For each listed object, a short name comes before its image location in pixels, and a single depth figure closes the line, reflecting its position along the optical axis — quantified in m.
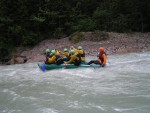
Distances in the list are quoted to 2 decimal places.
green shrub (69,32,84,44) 25.26
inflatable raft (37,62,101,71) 16.09
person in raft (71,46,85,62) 16.86
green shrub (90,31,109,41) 25.05
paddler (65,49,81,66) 16.14
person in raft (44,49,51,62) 17.32
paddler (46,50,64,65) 16.84
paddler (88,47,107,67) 16.28
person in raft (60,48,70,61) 18.08
